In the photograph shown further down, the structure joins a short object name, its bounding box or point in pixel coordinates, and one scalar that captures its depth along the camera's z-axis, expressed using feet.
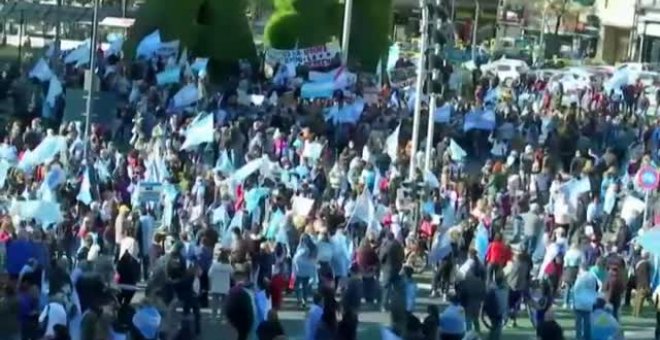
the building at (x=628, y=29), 282.77
